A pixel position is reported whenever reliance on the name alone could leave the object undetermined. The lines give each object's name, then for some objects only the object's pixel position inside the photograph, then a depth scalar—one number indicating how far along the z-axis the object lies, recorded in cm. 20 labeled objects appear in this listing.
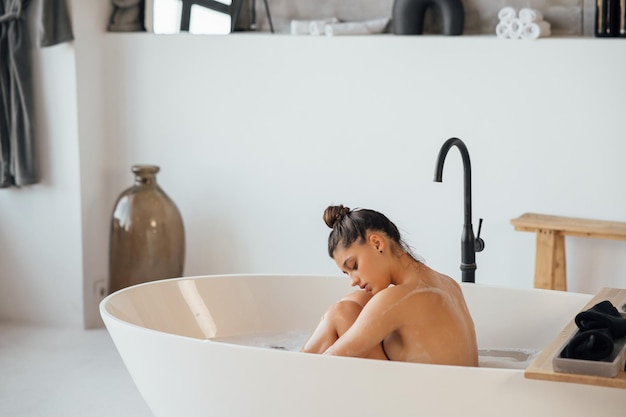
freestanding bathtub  246
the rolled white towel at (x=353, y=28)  432
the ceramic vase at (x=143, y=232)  449
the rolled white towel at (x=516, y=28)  398
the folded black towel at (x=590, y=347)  231
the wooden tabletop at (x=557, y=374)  224
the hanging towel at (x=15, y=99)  454
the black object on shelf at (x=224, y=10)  469
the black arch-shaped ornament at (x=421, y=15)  413
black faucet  333
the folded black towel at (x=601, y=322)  248
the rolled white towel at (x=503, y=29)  400
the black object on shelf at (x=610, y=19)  387
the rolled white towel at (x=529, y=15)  396
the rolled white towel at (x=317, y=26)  438
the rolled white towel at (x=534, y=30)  395
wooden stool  382
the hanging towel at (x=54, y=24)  445
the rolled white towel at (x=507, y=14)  401
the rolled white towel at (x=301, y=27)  443
